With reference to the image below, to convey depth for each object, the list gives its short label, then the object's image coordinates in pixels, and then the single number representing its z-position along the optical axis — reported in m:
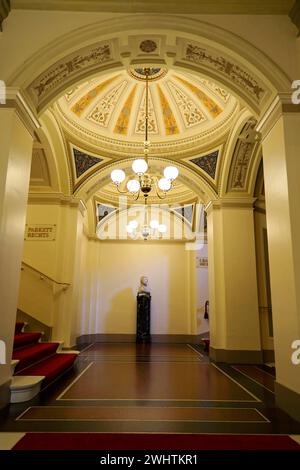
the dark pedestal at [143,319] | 10.66
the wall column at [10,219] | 3.31
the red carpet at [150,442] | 2.42
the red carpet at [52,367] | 4.30
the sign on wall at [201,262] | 11.03
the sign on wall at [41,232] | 7.24
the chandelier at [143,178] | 5.22
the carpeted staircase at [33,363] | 3.60
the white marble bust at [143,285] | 11.05
